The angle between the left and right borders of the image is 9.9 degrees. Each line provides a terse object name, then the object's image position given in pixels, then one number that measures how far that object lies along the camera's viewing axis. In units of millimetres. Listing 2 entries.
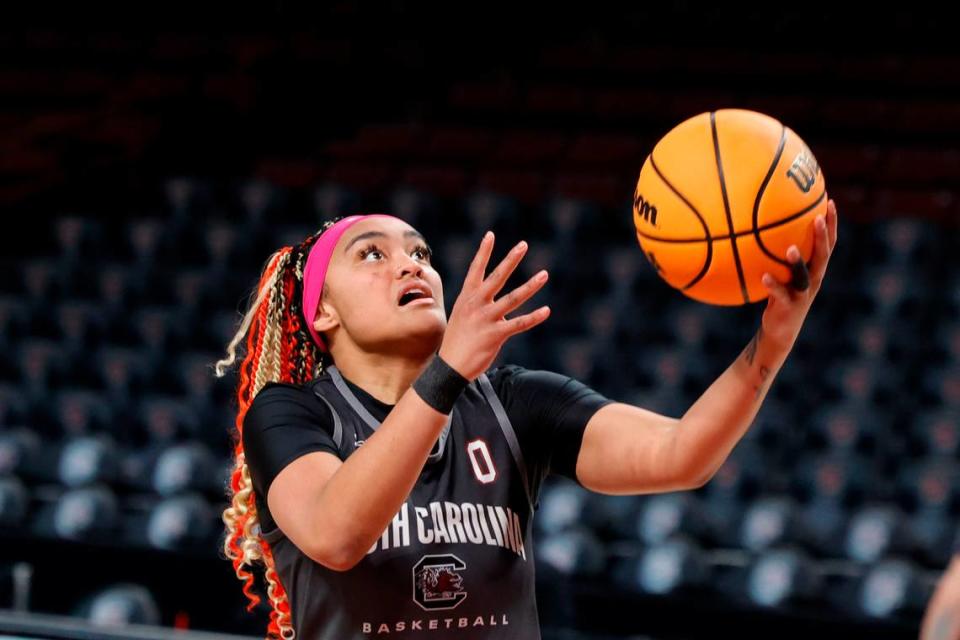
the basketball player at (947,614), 6281
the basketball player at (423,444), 6121
